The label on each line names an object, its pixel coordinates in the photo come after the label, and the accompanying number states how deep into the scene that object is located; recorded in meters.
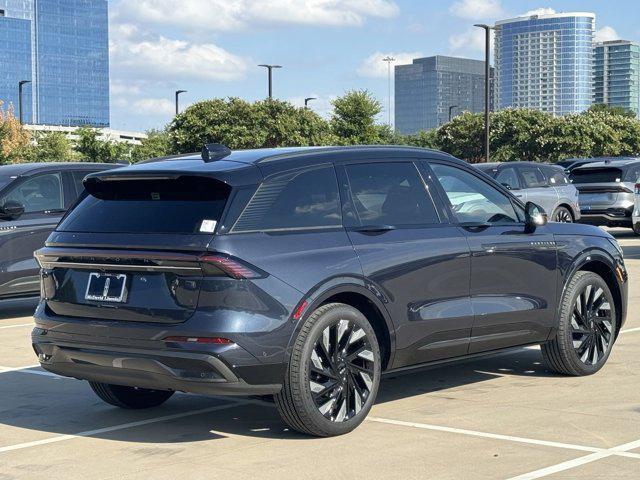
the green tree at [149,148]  71.09
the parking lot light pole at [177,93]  72.79
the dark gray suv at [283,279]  6.34
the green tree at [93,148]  61.66
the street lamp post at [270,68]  65.27
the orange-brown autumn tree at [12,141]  58.16
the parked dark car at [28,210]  13.03
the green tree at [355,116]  61.59
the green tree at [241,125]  55.06
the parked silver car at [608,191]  25.44
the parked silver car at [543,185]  24.33
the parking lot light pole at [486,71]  48.56
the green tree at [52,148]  63.56
